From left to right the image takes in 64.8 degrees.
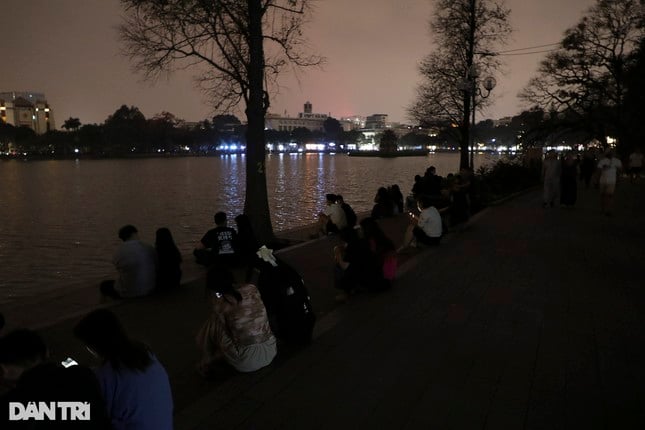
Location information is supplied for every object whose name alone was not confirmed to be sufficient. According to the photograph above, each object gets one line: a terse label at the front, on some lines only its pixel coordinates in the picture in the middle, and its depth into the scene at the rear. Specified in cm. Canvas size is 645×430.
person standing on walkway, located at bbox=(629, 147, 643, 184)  2409
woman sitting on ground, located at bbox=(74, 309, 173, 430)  293
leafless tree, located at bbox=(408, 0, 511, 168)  2320
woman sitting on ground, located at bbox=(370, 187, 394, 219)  1639
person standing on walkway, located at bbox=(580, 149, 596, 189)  2535
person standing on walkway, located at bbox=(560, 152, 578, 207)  1647
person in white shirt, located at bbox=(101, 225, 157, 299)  744
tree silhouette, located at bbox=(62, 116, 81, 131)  13931
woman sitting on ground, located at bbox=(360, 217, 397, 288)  734
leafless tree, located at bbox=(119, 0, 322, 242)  1177
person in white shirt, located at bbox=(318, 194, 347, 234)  1269
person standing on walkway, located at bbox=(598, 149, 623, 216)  1378
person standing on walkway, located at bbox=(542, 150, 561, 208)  1551
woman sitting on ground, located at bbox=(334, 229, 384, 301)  685
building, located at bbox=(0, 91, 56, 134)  17962
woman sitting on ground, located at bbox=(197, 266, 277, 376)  441
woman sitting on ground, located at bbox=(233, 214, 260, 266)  894
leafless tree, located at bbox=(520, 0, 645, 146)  3094
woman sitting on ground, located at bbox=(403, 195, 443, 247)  1024
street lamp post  1774
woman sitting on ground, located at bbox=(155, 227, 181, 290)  780
